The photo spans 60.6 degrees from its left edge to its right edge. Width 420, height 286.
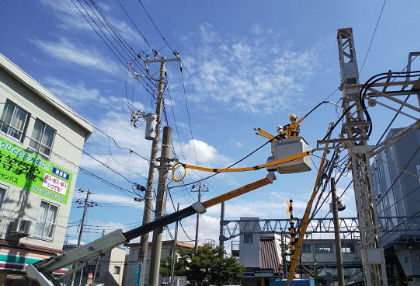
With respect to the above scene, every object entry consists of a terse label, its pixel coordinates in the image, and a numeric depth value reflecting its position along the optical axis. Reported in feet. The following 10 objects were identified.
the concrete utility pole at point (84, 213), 128.02
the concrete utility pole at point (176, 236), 93.88
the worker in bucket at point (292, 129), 41.08
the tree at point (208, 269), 107.96
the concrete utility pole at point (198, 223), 116.83
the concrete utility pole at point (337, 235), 69.05
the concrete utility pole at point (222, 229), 144.77
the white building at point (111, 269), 151.43
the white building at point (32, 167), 45.83
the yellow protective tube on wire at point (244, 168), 37.45
